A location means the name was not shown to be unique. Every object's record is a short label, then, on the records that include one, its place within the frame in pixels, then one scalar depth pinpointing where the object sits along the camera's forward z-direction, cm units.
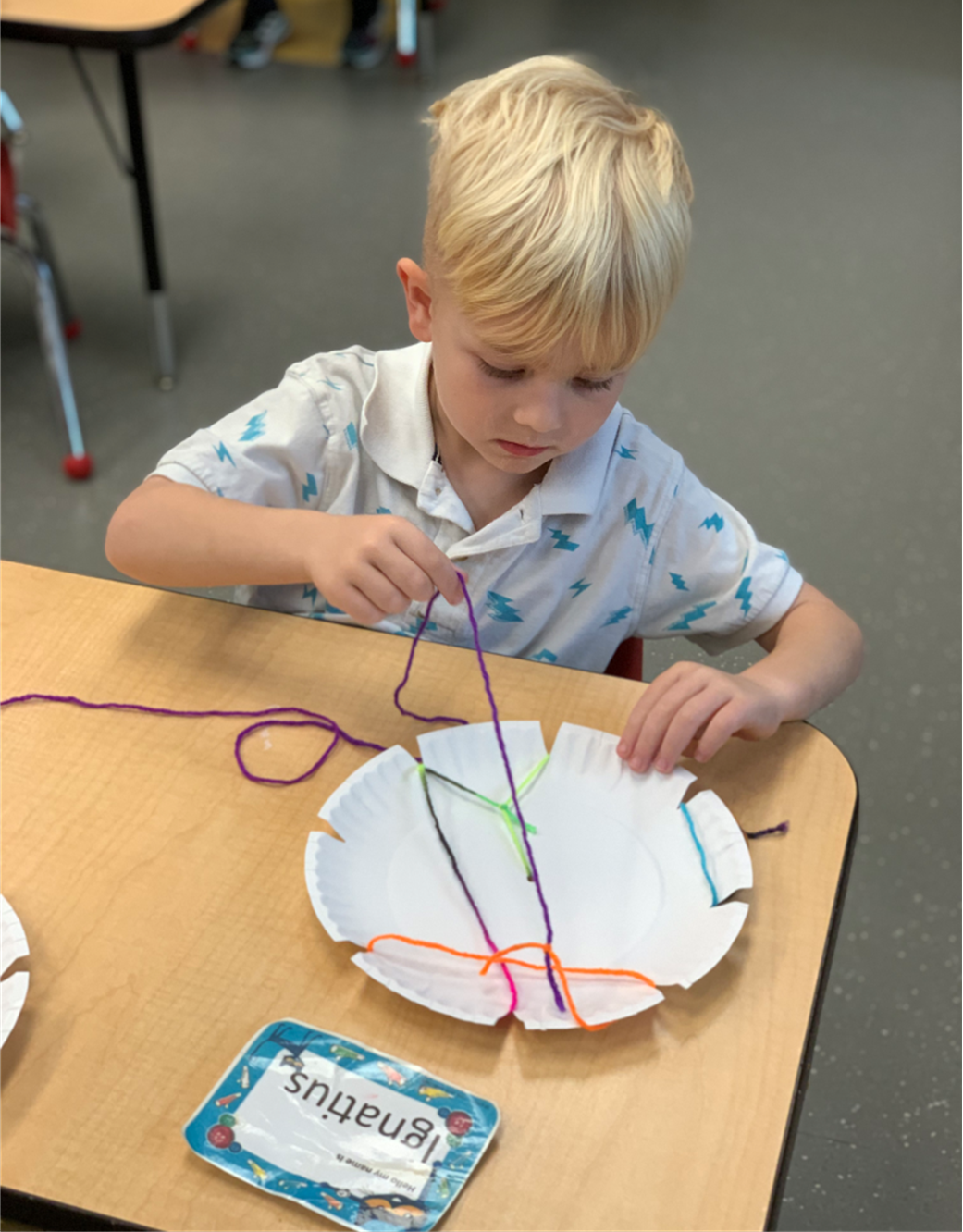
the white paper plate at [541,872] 63
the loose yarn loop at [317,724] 70
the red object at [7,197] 174
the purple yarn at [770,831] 72
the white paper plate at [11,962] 59
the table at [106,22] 165
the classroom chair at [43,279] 175
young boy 75
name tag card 54
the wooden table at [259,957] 55
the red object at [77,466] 197
